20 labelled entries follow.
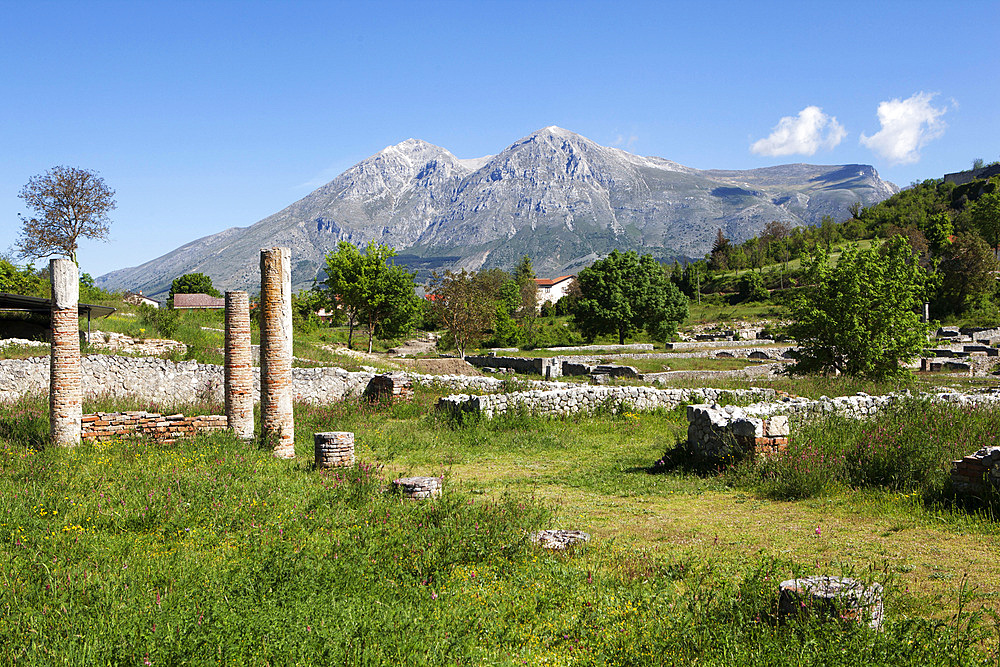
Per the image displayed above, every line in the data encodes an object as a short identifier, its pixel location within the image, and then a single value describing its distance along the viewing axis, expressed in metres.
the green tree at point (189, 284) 94.75
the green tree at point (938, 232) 76.43
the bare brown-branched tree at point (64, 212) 52.97
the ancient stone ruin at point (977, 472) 8.86
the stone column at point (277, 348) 13.88
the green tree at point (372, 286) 43.25
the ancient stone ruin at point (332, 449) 12.11
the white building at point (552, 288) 144.49
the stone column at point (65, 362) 13.25
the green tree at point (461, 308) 49.41
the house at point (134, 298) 54.35
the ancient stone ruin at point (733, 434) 11.82
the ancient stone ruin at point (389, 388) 21.23
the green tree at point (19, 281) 39.16
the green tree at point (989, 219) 81.12
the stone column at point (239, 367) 14.89
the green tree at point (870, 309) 21.31
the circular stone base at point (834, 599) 5.08
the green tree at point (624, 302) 60.19
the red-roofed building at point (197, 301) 79.56
